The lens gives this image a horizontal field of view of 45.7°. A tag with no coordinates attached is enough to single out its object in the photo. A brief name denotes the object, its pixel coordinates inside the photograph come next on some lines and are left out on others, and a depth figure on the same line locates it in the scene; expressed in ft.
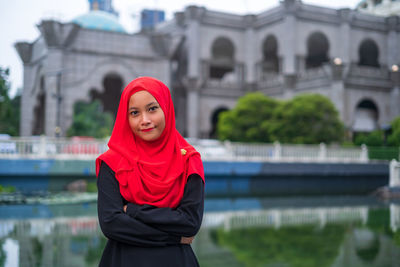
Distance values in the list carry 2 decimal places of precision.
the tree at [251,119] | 66.74
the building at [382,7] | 133.18
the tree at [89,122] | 79.49
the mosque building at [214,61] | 83.30
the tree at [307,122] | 62.85
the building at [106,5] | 223.49
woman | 7.36
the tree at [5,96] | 48.26
